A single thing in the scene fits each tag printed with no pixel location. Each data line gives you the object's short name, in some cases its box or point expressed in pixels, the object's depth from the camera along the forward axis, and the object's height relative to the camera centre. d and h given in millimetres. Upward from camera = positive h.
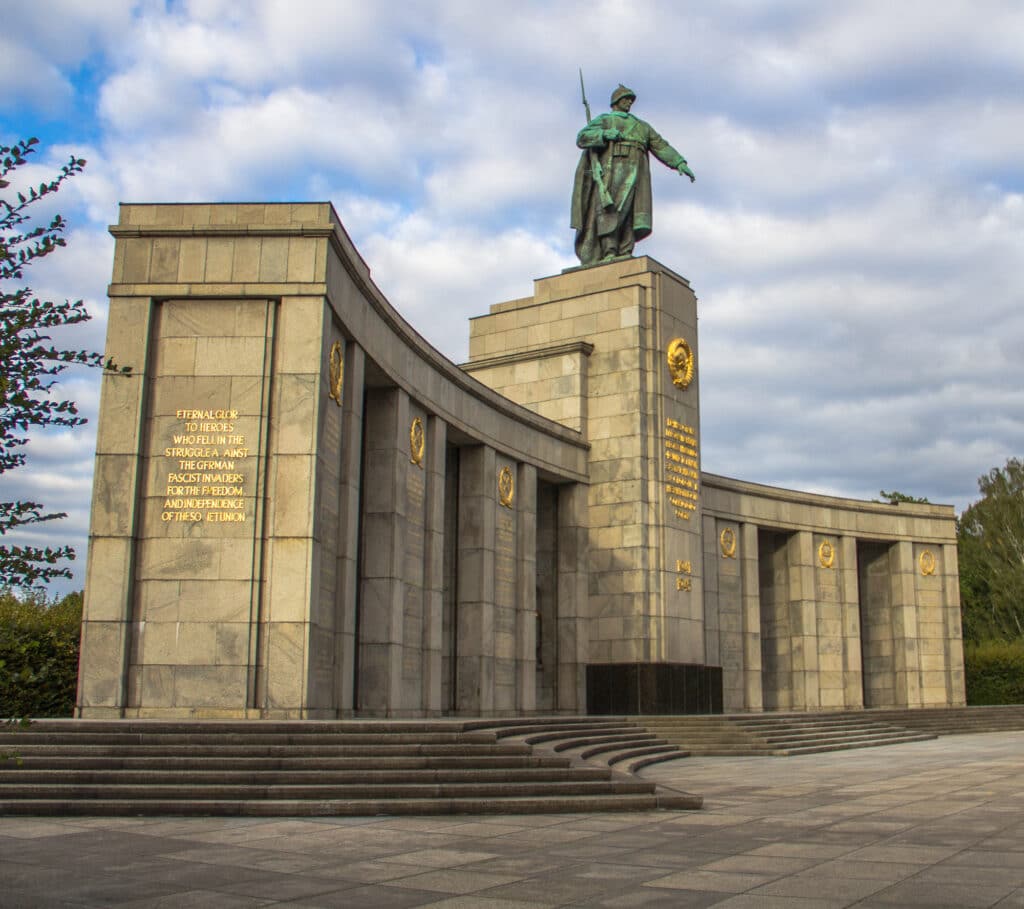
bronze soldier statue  37844 +15955
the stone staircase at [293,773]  14016 -1416
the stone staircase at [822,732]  27948 -1674
